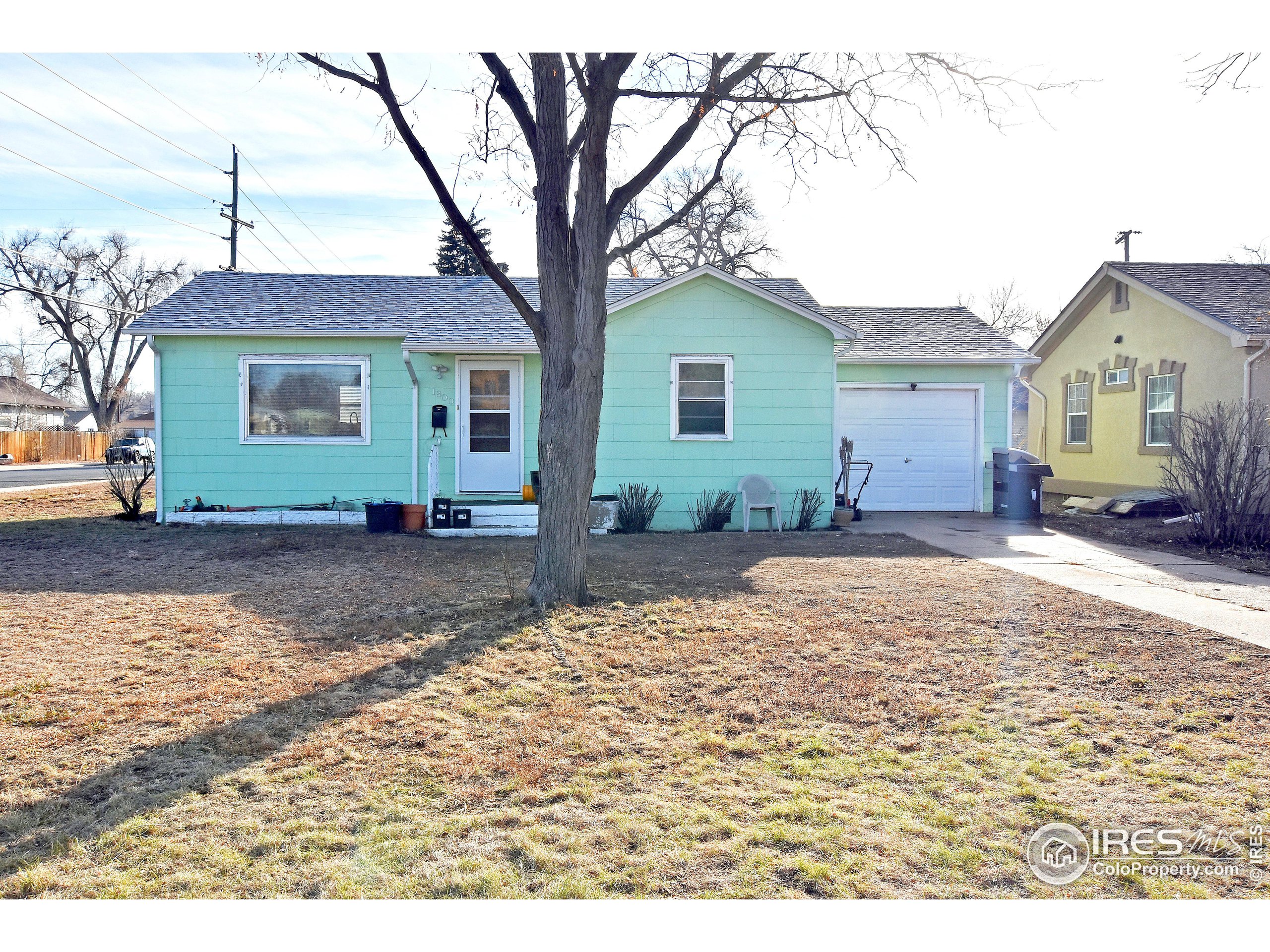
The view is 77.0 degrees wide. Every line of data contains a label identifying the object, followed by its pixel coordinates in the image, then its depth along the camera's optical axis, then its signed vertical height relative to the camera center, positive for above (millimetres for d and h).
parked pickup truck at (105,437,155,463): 32328 +553
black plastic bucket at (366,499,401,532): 10992 -795
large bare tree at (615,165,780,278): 28969 +8088
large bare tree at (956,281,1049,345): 42438 +7766
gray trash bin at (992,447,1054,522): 12602 -339
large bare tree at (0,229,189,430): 41562 +8768
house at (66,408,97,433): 54281 +2634
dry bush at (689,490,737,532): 11750 -737
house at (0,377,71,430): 47906 +3124
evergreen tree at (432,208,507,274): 28688 +7376
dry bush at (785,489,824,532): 11836 -715
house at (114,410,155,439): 46625 +2013
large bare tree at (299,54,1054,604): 6082 +1466
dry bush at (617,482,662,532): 11562 -682
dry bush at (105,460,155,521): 12438 -448
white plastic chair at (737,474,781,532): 11695 -476
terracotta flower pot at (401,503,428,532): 11281 -835
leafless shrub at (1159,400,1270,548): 9602 -165
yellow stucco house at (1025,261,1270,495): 13328 +1900
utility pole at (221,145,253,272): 24984 +7406
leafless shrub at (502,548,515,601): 6242 -1000
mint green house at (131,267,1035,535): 11766 +916
